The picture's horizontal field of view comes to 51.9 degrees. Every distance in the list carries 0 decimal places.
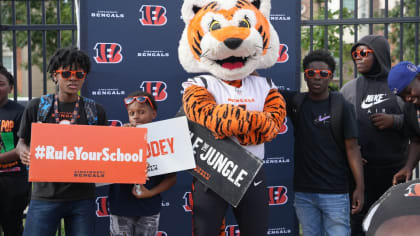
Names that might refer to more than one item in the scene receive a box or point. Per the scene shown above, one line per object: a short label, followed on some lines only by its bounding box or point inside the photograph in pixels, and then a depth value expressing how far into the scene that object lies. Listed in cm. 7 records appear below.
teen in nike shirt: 342
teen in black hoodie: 382
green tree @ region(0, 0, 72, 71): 984
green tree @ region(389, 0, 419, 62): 1221
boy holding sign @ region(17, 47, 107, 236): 308
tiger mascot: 298
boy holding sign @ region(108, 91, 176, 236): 324
